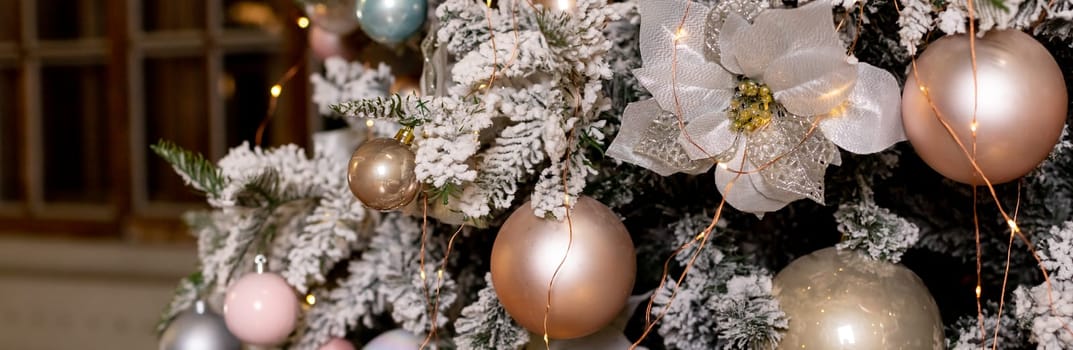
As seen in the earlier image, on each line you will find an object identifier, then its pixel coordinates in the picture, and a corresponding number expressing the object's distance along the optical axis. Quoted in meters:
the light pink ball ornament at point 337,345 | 0.61
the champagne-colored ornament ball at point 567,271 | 0.46
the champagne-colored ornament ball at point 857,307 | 0.46
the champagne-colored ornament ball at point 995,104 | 0.40
